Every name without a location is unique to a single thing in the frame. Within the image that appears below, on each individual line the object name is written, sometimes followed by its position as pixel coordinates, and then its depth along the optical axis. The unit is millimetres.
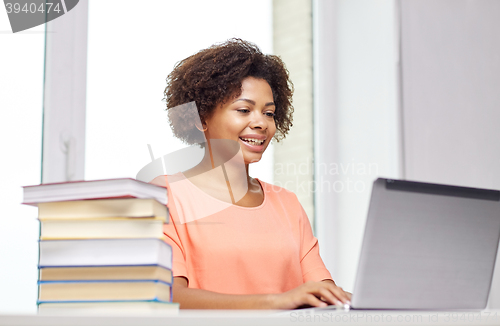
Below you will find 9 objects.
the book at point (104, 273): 2608
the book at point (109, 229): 2630
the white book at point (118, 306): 2592
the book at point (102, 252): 2610
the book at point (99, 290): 2604
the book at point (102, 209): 2639
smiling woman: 3388
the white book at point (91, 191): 2632
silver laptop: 2638
